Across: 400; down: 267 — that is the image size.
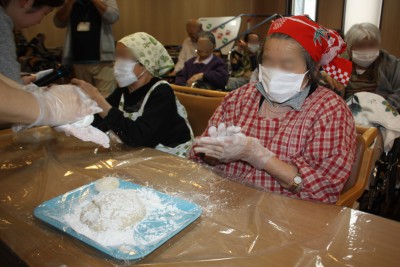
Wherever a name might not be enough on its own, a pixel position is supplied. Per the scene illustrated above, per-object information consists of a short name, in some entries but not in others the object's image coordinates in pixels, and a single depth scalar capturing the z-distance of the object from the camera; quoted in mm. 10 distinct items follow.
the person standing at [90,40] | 3385
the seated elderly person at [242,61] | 4457
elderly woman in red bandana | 1137
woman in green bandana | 1621
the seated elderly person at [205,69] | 3330
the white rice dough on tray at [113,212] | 828
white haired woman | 2334
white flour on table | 792
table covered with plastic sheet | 744
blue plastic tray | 750
